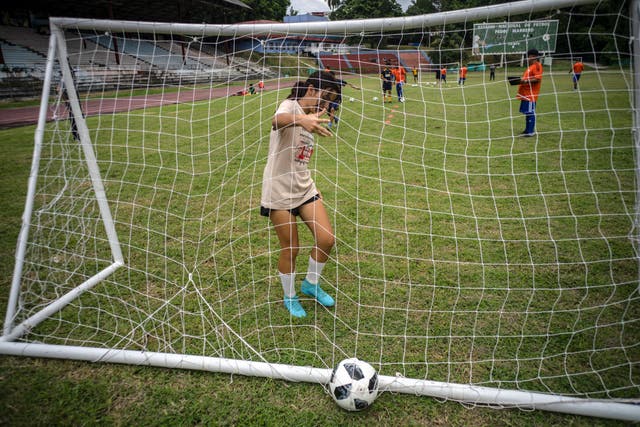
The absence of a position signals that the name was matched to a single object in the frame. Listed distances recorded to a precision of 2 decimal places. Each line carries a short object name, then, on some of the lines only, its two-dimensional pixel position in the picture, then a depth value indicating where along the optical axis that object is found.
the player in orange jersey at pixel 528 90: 6.93
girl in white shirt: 2.47
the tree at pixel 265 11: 38.62
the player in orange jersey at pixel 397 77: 12.05
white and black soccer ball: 1.99
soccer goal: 2.27
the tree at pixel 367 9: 59.69
